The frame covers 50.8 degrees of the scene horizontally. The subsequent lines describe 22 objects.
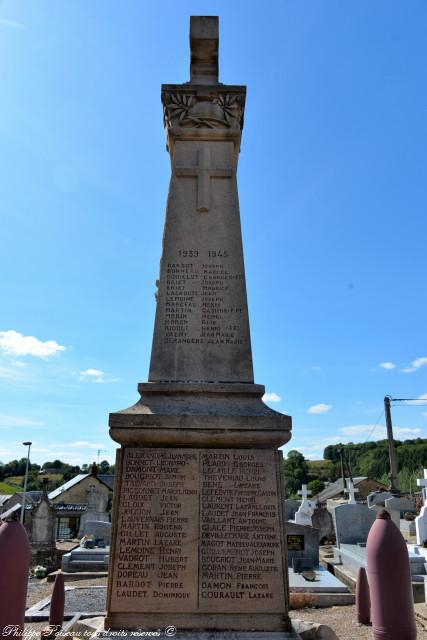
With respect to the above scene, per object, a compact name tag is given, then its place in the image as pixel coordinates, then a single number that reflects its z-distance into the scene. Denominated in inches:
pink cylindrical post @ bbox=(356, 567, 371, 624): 321.1
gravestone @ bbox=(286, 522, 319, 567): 518.0
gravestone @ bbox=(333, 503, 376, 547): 644.7
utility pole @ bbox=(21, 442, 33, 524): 1168.2
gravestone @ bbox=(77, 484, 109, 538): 992.9
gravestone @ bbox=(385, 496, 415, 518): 718.5
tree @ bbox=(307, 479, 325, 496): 2460.4
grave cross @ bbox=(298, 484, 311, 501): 809.1
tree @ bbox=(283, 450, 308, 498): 2686.0
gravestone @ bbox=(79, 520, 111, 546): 821.0
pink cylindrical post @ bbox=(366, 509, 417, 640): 138.3
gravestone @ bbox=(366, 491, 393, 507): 888.9
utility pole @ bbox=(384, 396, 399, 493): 975.6
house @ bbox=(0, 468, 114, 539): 1293.1
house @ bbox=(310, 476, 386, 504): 1863.9
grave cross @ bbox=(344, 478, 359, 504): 753.6
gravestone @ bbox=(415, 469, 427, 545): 556.3
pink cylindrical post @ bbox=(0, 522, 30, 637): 120.6
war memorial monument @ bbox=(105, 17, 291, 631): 145.7
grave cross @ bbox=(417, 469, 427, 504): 632.4
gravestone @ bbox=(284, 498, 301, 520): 1031.0
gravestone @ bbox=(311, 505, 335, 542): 842.2
